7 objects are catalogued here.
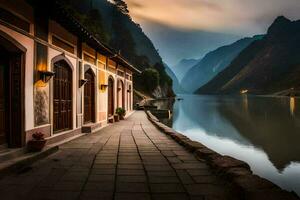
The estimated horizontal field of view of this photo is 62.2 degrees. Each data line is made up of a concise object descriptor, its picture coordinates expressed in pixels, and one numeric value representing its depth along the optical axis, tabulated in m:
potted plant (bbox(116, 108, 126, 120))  16.20
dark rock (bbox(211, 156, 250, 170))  4.71
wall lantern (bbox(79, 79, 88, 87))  9.68
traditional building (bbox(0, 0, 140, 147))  5.67
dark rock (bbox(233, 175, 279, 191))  3.66
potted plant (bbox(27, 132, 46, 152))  6.05
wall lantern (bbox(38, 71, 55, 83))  6.61
